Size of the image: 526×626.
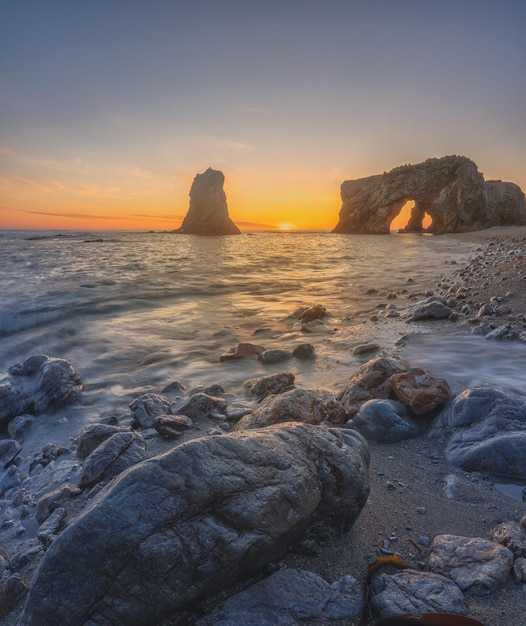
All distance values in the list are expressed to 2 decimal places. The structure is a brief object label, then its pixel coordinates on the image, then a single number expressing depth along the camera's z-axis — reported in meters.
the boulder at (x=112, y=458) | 2.71
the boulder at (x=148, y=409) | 3.64
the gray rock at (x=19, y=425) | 3.85
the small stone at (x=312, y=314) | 7.89
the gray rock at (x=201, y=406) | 3.86
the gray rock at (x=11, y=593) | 1.79
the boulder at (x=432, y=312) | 6.62
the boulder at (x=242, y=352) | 5.72
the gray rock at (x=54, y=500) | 2.52
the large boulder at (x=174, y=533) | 1.39
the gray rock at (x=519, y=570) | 1.61
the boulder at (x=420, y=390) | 3.29
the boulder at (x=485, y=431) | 2.54
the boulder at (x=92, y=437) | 3.22
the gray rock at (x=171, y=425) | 3.43
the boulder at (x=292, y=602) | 1.47
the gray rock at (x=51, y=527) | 2.26
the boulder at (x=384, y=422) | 3.09
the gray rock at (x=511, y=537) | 1.76
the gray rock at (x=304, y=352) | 5.54
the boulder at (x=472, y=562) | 1.60
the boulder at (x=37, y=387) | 4.14
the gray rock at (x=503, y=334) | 5.13
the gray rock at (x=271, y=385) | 4.31
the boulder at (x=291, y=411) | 3.09
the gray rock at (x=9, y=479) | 2.96
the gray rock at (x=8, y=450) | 3.31
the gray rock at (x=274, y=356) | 5.48
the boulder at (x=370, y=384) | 3.60
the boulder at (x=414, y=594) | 1.49
